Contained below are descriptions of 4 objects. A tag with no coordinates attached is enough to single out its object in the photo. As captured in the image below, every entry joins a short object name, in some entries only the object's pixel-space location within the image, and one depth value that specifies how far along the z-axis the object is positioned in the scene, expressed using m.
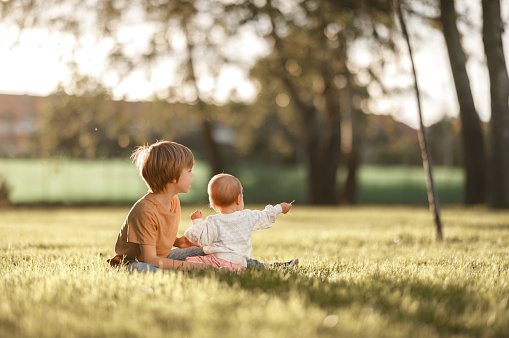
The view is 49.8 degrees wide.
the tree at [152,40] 15.21
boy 4.10
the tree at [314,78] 16.50
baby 4.16
